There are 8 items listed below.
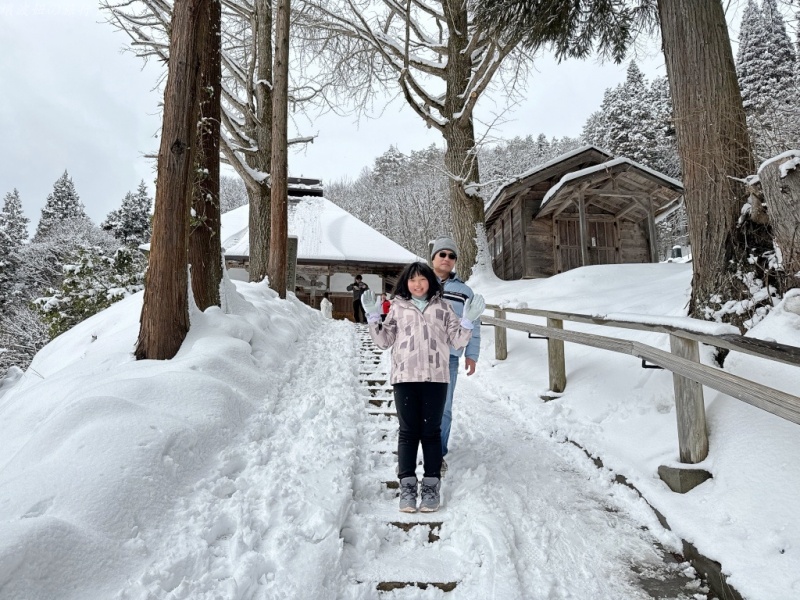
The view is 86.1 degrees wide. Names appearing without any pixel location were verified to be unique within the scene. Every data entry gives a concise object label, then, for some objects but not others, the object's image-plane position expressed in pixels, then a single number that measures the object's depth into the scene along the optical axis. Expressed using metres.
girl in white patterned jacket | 2.55
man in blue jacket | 3.05
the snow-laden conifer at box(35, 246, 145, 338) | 10.01
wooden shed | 12.93
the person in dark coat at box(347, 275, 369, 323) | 13.14
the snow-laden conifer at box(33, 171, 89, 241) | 39.75
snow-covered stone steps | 1.88
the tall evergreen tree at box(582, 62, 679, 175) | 29.75
